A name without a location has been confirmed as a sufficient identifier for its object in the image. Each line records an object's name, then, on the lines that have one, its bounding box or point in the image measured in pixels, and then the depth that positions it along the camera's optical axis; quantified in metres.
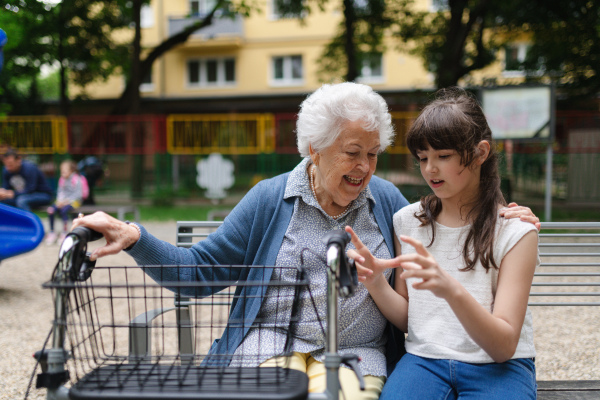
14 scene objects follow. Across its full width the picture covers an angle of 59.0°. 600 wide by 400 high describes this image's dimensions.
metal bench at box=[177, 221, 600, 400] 2.02
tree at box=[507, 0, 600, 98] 11.09
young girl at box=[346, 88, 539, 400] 1.62
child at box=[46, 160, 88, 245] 8.83
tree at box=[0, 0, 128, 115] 15.41
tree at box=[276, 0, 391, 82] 12.35
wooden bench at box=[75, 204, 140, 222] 8.88
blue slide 5.14
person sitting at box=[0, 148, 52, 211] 8.57
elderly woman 1.93
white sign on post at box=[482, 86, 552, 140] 9.30
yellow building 22.73
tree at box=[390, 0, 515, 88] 11.89
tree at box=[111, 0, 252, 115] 14.25
